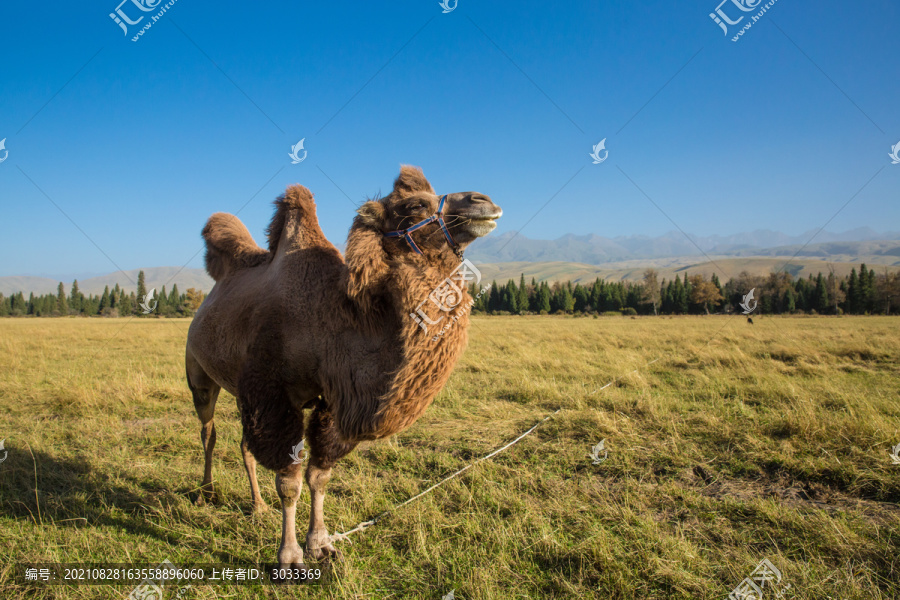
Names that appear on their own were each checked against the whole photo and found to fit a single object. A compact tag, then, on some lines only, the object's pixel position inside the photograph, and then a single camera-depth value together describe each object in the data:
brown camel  2.86
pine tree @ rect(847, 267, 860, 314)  49.43
